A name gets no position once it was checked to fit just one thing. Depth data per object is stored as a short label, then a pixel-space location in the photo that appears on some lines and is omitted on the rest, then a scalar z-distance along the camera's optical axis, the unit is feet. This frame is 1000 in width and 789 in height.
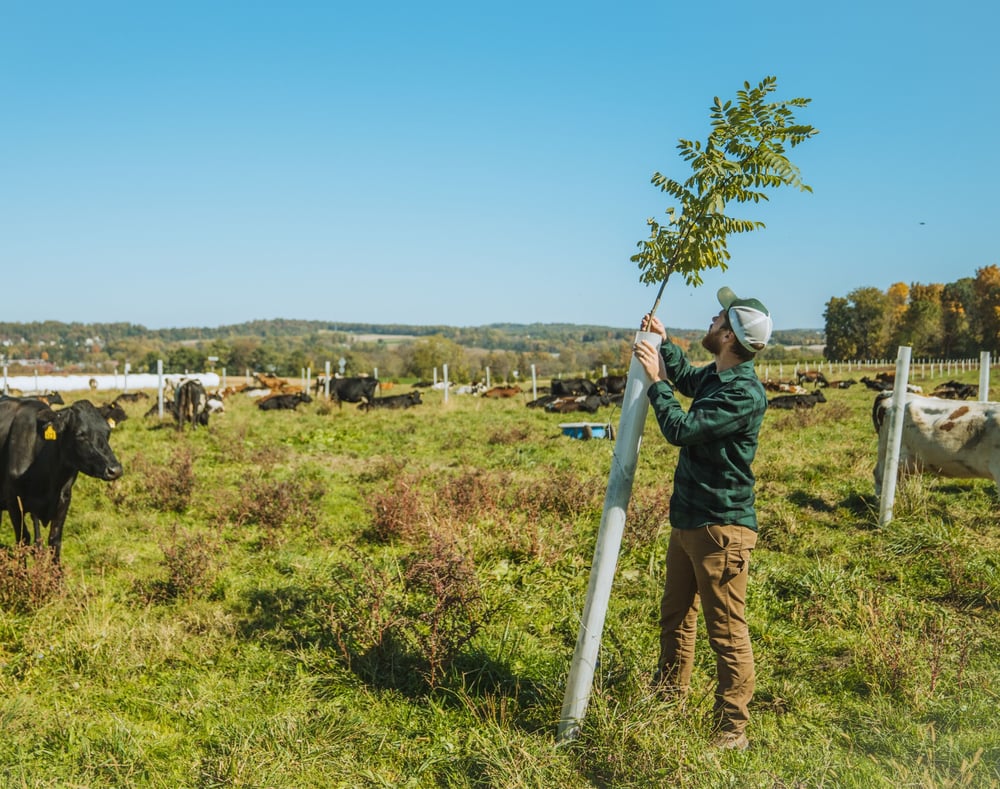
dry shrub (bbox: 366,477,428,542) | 22.26
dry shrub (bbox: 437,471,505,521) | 23.14
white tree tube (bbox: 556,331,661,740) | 10.43
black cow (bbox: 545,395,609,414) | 68.54
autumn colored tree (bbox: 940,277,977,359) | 221.25
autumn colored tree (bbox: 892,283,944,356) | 220.64
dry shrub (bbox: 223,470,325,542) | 24.52
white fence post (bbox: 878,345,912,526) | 22.63
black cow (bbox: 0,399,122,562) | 20.97
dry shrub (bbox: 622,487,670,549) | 20.90
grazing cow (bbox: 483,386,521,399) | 98.32
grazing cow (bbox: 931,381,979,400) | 77.25
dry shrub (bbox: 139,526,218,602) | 18.02
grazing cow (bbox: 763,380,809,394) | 95.61
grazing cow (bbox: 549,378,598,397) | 85.20
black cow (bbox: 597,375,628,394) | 84.27
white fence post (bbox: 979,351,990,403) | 29.28
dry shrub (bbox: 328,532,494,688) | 13.41
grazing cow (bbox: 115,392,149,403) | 86.43
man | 10.34
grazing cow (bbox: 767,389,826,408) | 69.43
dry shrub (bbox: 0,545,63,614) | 16.43
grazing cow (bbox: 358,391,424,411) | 77.97
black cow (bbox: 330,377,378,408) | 85.35
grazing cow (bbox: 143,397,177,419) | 65.55
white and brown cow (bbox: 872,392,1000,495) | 23.76
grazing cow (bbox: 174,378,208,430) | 55.52
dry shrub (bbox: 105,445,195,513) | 27.74
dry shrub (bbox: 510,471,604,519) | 24.40
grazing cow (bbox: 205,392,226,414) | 72.64
